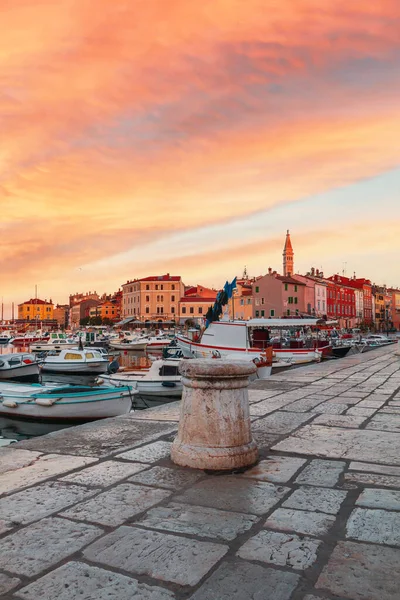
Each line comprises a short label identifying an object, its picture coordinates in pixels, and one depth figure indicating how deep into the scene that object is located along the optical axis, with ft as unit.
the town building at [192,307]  351.25
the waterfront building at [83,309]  529.24
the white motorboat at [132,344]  175.11
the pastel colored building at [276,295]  246.68
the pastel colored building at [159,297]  353.92
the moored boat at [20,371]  82.48
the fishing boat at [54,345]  157.45
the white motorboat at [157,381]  55.93
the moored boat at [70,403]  44.09
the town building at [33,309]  592.19
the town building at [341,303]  286.46
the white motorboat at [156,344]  172.24
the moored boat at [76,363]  93.25
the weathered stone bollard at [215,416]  13.26
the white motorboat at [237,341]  80.59
